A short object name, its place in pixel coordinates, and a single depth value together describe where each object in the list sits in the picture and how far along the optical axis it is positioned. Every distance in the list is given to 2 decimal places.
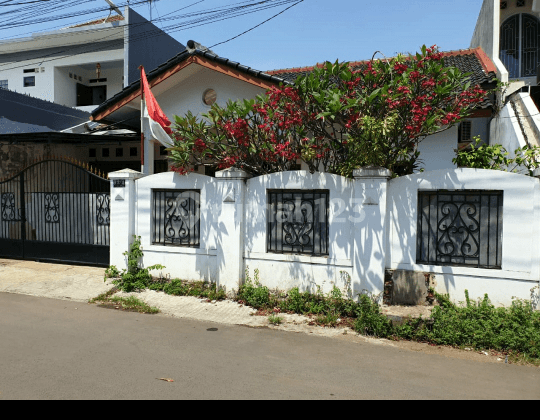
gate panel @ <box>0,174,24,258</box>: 9.38
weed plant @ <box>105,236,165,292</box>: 7.08
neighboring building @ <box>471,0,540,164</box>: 8.01
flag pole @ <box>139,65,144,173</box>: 7.79
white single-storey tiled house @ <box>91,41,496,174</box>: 8.44
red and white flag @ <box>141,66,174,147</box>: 7.63
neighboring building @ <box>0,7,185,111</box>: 17.39
